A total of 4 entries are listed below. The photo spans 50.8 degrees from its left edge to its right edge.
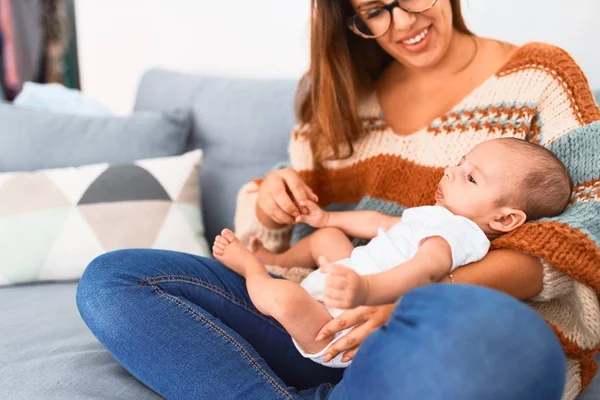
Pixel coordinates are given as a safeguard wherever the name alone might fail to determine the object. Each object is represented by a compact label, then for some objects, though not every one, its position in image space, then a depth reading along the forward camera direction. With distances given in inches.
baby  38.0
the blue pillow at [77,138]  69.8
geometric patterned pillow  63.5
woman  28.8
